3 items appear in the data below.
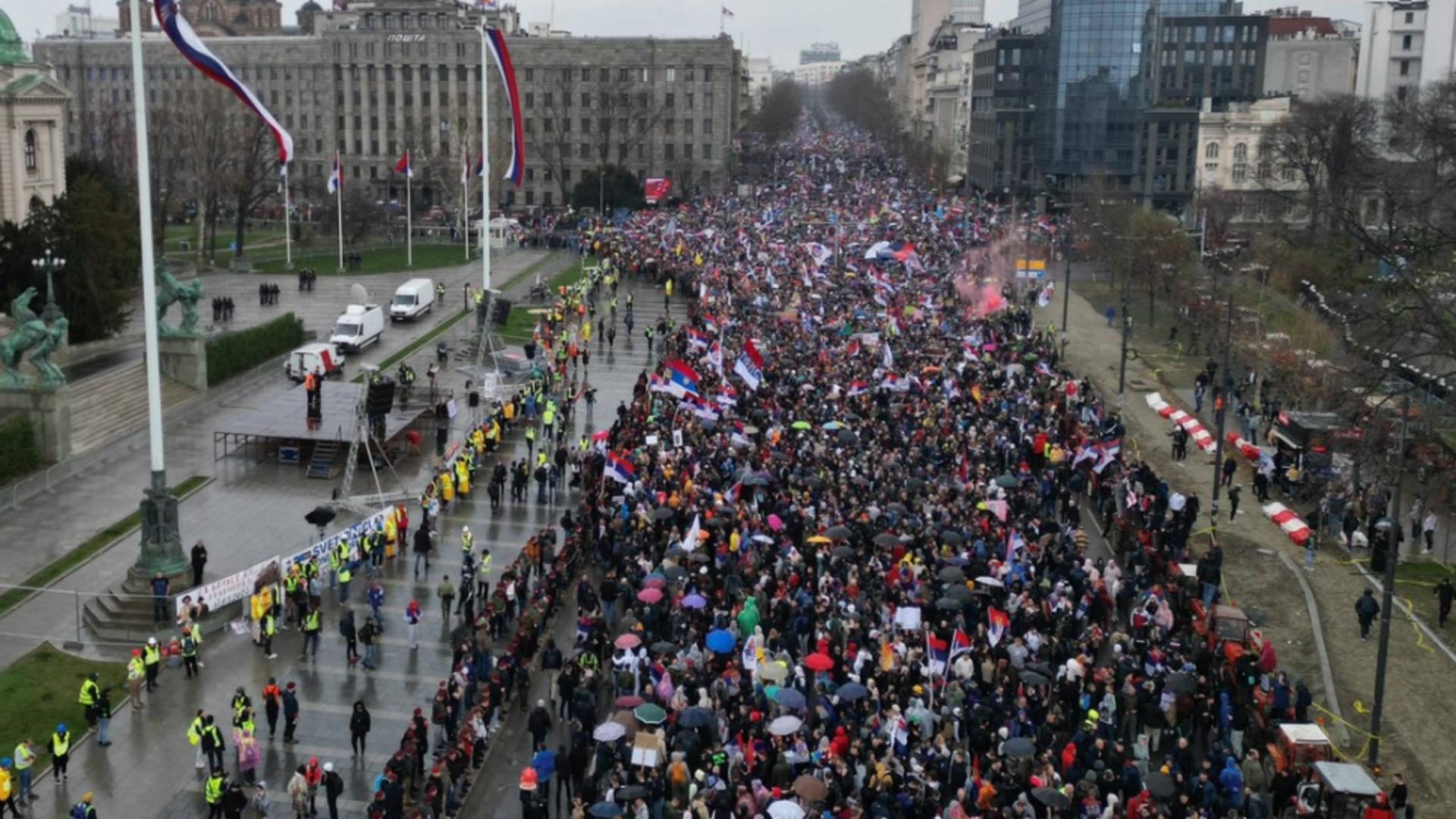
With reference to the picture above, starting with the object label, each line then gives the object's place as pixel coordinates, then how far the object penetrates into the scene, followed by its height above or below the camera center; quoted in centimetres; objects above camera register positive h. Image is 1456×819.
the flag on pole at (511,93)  4566 +252
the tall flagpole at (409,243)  7200 -433
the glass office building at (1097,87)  11625 +790
